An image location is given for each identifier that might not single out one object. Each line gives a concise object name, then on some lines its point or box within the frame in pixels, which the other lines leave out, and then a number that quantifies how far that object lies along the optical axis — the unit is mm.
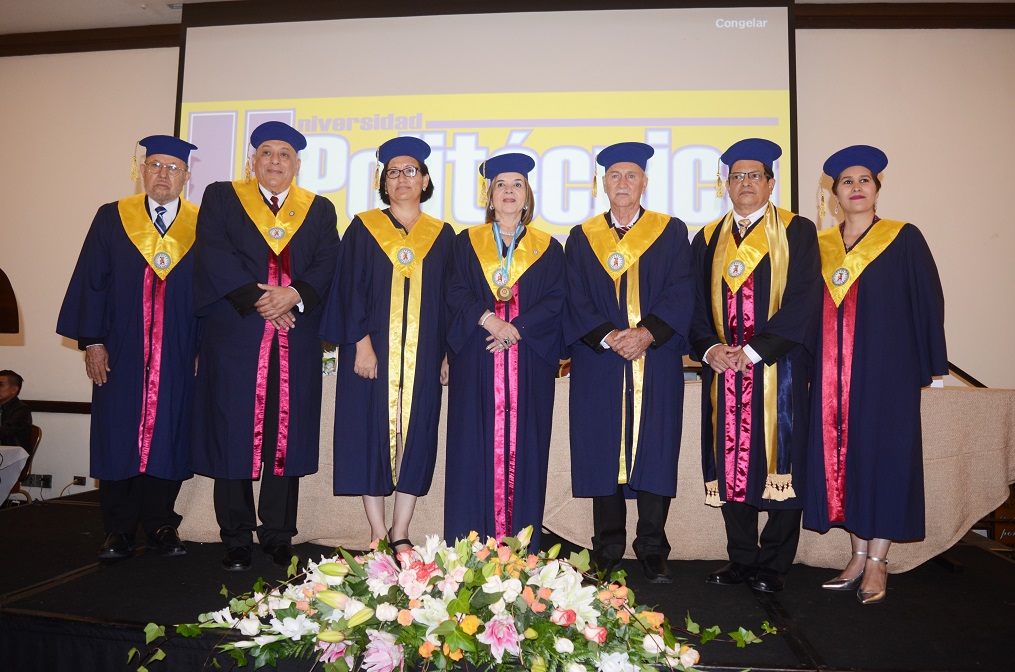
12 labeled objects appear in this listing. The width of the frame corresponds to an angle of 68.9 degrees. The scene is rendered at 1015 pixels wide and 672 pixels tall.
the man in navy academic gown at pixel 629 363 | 3049
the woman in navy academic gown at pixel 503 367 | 3016
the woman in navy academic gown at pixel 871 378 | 2930
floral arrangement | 1190
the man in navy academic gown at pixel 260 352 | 3145
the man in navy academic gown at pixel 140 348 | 3252
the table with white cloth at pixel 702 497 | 3301
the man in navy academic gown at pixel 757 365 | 3008
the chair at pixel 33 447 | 5554
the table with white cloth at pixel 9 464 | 4547
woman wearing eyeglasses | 3086
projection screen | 5375
